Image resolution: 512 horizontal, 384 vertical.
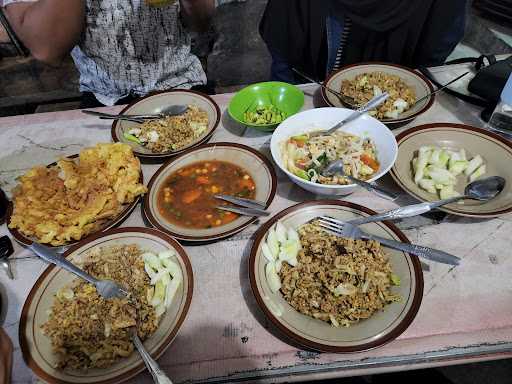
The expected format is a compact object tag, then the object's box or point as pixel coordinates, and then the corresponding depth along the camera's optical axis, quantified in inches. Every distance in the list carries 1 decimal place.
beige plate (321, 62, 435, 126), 25.8
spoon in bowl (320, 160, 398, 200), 20.4
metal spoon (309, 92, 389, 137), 24.7
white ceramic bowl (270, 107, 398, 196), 20.8
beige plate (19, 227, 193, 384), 14.9
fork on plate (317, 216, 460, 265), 16.8
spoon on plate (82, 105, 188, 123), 27.3
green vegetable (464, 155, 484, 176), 22.3
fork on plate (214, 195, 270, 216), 20.2
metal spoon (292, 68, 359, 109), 27.2
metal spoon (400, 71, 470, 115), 26.9
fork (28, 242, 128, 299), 17.2
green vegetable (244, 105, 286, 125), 26.8
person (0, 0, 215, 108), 31.1
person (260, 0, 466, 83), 34.4
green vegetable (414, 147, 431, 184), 21.9
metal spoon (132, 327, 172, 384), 13.8
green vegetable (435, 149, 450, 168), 22.5
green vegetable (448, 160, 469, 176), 22.4
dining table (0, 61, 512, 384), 15.9
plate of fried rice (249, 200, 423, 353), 15.3
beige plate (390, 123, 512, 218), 20.0
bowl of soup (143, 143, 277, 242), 20.4
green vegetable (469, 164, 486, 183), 22.1
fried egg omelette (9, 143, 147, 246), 20.0
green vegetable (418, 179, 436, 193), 21.3
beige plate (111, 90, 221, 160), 26.1
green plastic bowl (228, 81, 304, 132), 28.1
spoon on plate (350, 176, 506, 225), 18.9
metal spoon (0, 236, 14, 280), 20.0
